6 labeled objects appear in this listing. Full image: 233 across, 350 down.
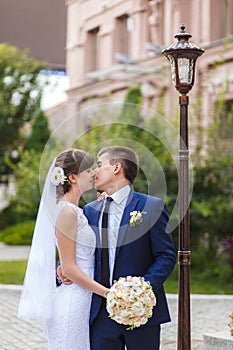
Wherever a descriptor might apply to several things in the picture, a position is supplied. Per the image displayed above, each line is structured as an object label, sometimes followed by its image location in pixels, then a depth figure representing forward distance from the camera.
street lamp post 5.60
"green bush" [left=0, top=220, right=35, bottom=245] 23.77
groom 4.39
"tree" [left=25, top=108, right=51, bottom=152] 26.12
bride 4.48
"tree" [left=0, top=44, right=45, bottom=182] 29.91
